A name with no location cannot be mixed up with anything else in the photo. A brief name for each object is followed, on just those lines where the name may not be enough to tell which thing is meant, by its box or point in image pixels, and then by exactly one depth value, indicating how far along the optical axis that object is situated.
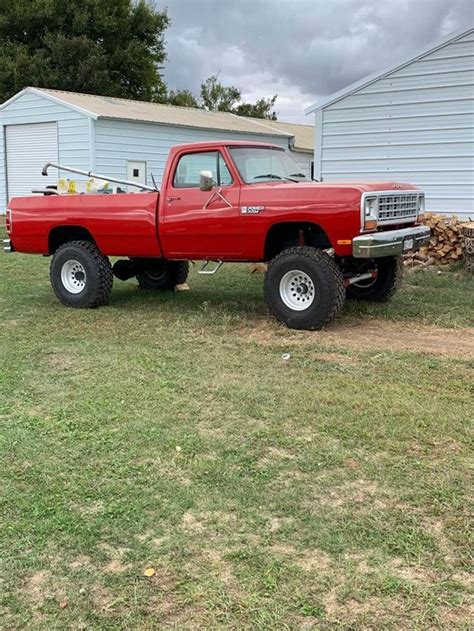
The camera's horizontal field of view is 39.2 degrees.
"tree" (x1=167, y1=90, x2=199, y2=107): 42.79
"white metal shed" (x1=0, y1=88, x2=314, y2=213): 20.67
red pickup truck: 6.87
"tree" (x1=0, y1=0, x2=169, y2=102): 31.97
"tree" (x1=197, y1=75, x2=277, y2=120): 50.66
